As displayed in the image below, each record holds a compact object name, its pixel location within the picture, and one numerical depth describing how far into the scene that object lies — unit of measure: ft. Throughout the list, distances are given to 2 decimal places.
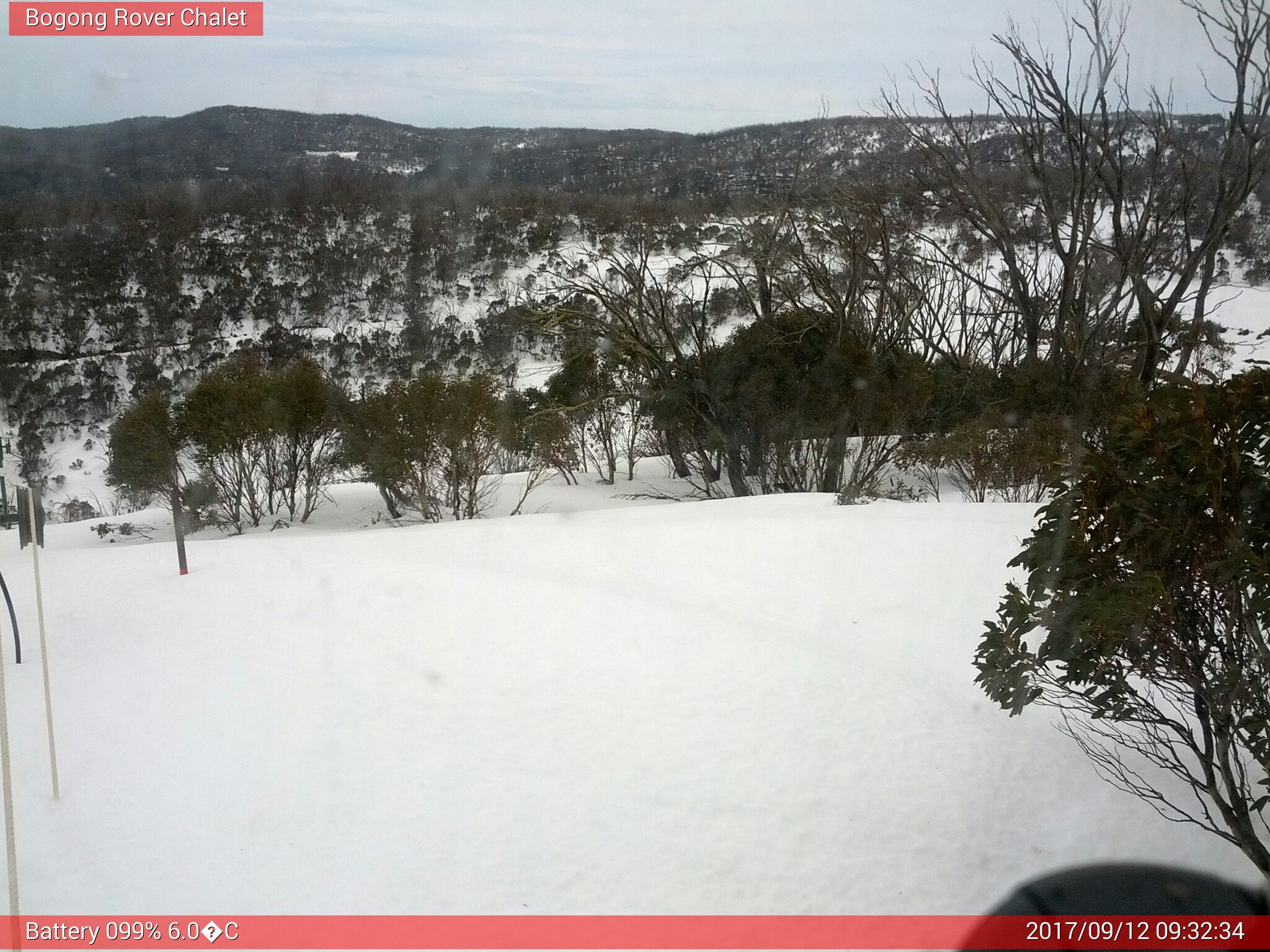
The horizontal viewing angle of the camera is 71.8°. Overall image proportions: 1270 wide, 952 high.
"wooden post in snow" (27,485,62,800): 8.73
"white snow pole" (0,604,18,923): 7.00
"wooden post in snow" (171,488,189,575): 16.72
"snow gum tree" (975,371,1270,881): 7.06
